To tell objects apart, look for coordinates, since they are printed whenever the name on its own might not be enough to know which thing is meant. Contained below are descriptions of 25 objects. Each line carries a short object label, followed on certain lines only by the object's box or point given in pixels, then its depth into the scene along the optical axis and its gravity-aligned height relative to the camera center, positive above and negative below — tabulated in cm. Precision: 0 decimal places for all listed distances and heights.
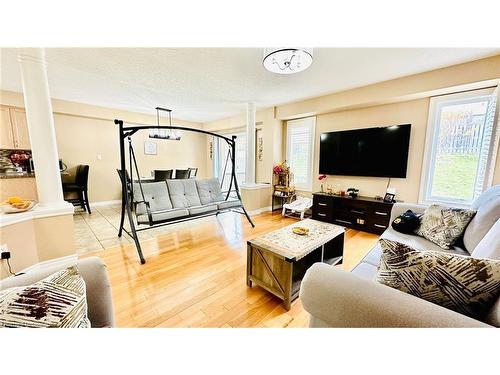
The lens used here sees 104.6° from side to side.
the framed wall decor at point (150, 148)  542 +37
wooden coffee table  148 -79
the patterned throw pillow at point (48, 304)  55 -44
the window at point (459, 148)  229 +17
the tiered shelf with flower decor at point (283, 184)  416 -51
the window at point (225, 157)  558 +10
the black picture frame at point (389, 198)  289 -55
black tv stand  291 -83
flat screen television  294 +16
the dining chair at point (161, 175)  441 -32
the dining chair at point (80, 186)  389 -51
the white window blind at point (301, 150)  403 +24
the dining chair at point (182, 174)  484 -33
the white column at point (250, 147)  387 +28
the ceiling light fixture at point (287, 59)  170 +94
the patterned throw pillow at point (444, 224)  157 -54
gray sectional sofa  58 -47
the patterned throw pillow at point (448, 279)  65 -42
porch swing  239 -57
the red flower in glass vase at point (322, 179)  374 -36
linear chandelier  423 +64
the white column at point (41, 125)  181 +34
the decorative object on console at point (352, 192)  330 -54
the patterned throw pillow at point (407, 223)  186 -60
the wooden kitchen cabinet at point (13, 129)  344 +58
